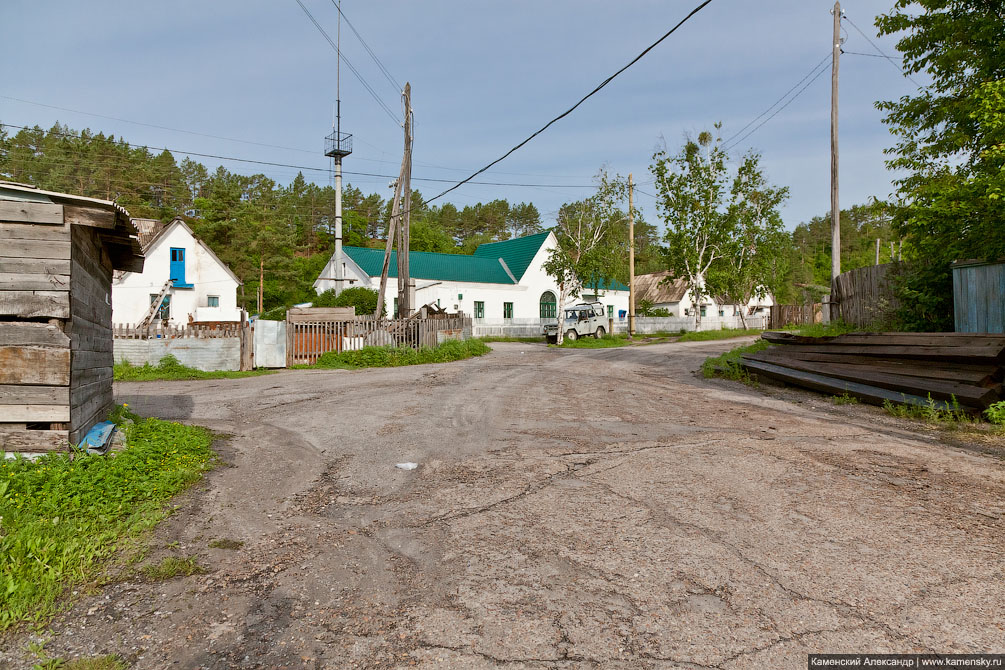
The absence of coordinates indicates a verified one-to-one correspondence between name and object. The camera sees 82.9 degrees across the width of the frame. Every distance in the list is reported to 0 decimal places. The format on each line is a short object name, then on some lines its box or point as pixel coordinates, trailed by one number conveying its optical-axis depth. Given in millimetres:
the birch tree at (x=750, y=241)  38031
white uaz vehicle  33969
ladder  30500
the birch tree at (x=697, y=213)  37125
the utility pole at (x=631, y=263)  33031
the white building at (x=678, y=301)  57219
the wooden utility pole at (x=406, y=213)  22844
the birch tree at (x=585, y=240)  32750
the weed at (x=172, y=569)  3635
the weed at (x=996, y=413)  7583
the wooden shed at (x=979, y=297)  10091
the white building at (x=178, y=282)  31800
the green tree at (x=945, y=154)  11211
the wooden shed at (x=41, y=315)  5121
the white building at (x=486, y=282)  40562
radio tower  41812
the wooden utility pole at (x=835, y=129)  18375
